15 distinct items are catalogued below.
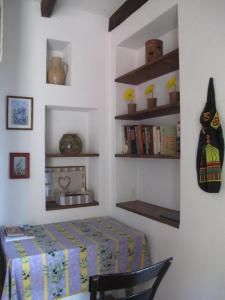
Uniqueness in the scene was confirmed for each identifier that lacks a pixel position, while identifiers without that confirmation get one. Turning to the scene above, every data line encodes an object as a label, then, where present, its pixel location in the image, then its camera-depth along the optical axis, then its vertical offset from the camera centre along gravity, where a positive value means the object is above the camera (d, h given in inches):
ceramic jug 96.5 +31.1
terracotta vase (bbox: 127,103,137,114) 98.3 +18.2
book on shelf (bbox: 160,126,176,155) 81.2 +4.8
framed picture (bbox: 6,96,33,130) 87.5 +14.6
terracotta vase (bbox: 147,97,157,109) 88.1 +17.9
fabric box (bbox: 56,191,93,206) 97.5 -15.7
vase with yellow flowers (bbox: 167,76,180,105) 76.4 +17.5
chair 42.1 -20.7
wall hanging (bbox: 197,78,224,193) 57.9 +1.6
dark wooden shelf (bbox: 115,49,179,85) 76.9 +28.6
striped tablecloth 62.7 -26.6
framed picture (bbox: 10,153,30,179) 87.5 -2.9
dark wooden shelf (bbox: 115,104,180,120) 77.4 +14.4
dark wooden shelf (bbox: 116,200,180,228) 75.7 -18.0
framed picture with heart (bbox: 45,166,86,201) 101.8 -9.5
